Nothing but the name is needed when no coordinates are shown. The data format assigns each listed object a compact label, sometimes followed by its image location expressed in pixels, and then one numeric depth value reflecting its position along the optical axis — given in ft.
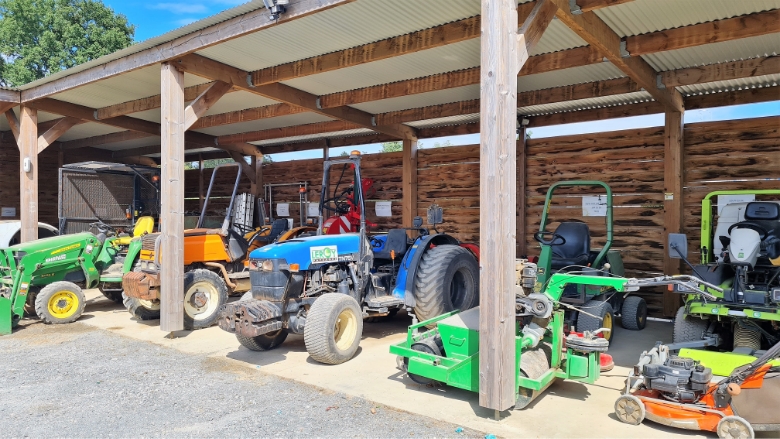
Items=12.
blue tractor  16.21
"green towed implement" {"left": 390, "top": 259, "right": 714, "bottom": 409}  12.92
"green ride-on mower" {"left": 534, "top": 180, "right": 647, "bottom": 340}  19.03
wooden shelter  12.15
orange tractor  21.29
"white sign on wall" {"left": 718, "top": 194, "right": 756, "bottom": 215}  22.40
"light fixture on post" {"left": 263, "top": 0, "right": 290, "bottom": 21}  16.66
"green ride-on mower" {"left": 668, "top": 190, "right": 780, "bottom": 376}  14.94
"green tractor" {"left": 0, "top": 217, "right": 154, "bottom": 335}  21.91
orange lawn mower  10.66
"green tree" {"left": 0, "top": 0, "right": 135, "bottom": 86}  75.36
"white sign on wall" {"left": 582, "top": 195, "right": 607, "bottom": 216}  26.66
